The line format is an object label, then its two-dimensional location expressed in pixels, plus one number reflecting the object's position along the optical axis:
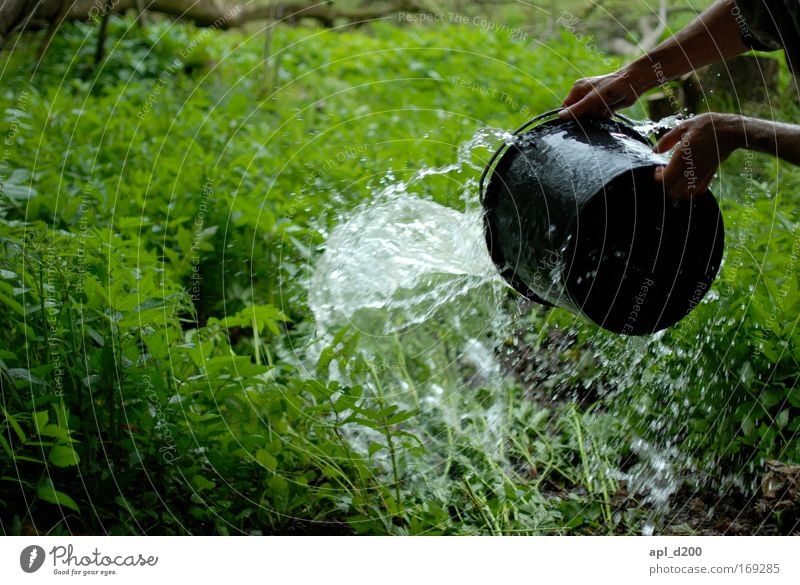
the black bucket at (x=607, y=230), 3.45
